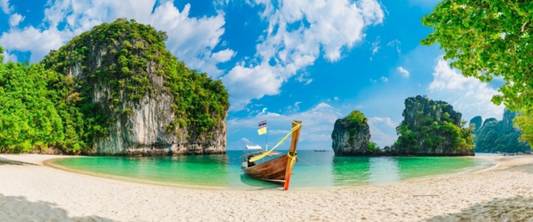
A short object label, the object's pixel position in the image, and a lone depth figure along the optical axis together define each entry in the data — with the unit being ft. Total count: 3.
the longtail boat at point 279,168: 46.85
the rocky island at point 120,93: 189.06
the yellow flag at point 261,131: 53.06
